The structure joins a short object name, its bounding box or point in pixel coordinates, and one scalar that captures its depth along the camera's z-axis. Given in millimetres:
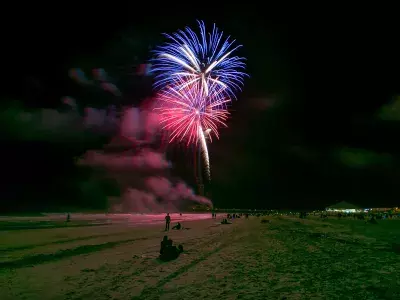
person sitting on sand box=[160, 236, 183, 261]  13432
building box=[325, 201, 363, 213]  155812
